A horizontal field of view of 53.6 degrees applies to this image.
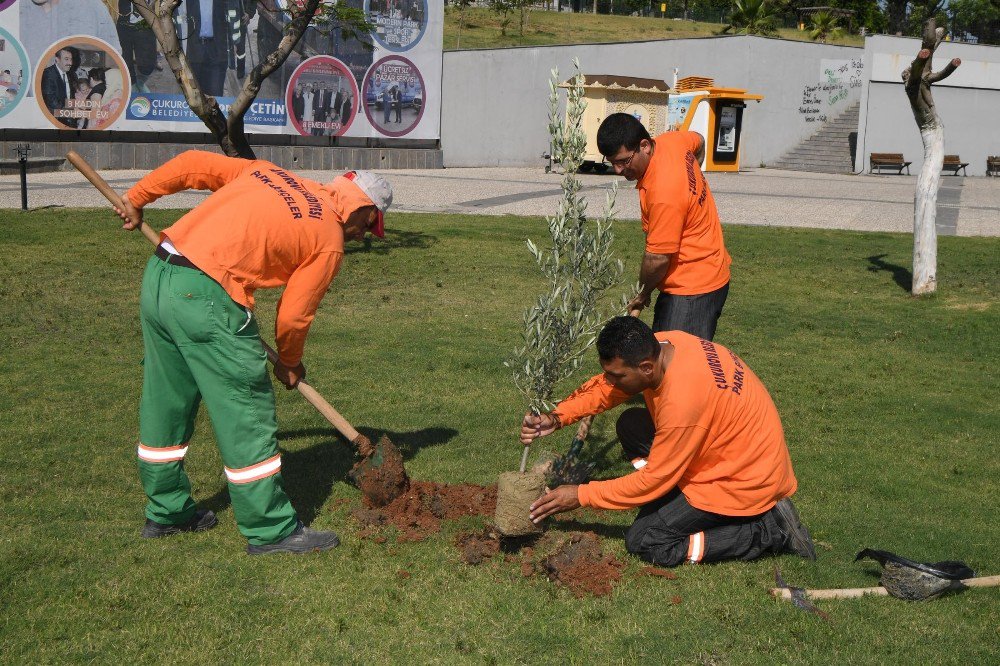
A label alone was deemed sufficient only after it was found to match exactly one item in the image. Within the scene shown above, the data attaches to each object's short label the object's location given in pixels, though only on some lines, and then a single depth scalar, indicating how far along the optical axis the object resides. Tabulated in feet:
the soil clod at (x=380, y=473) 18.20
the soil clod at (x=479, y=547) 16.24
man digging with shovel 15.23
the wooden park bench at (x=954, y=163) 114.52
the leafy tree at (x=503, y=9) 164.66
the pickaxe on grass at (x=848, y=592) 14.97
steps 118.42
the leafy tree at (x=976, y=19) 199.62
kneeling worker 14.87
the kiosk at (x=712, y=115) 105.09
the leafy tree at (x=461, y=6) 158.40
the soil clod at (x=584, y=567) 15.23
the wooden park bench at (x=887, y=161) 113.39
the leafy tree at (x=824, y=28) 169.17
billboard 74.49
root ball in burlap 15.81
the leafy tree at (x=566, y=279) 17.28
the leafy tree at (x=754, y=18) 160.97
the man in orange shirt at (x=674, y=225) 18.99
